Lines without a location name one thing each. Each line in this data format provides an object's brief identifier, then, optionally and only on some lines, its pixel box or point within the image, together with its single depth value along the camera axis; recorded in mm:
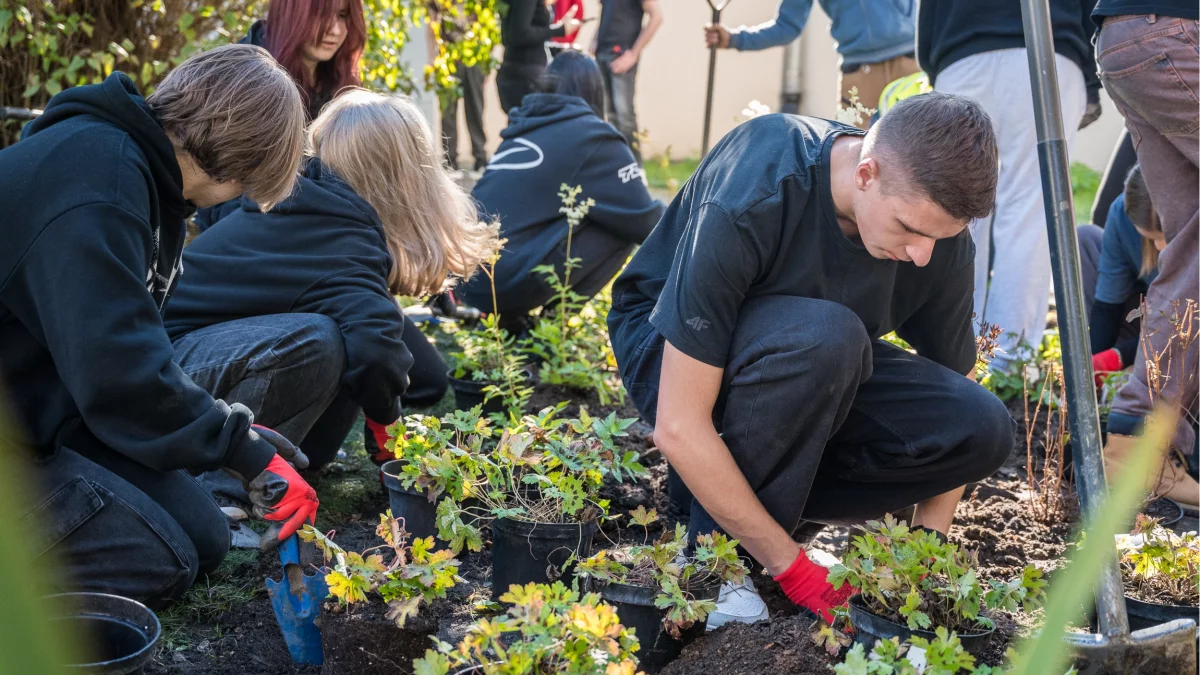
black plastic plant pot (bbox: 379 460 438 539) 2518
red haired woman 3486
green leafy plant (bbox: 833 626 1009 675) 1465
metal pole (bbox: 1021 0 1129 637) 1781
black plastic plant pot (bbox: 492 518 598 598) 2189
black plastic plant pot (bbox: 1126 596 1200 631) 2014
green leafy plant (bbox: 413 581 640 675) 1403
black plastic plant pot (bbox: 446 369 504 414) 3426
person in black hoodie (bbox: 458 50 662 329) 4059
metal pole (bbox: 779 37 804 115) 12242
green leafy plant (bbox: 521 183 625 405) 3604
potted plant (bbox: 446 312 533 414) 3391
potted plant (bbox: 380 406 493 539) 2271
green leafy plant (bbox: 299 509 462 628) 1773
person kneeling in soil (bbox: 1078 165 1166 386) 3650
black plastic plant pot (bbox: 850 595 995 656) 1799
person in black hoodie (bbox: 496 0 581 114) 5980
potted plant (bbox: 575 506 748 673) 1944
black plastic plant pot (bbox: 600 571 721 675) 1954
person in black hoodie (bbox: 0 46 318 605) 1813
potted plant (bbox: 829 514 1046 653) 1807
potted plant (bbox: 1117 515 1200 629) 2027
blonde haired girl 2635
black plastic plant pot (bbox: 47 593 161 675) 1637
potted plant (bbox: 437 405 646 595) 2182
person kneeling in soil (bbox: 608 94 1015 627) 1970
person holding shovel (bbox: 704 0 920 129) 5070
